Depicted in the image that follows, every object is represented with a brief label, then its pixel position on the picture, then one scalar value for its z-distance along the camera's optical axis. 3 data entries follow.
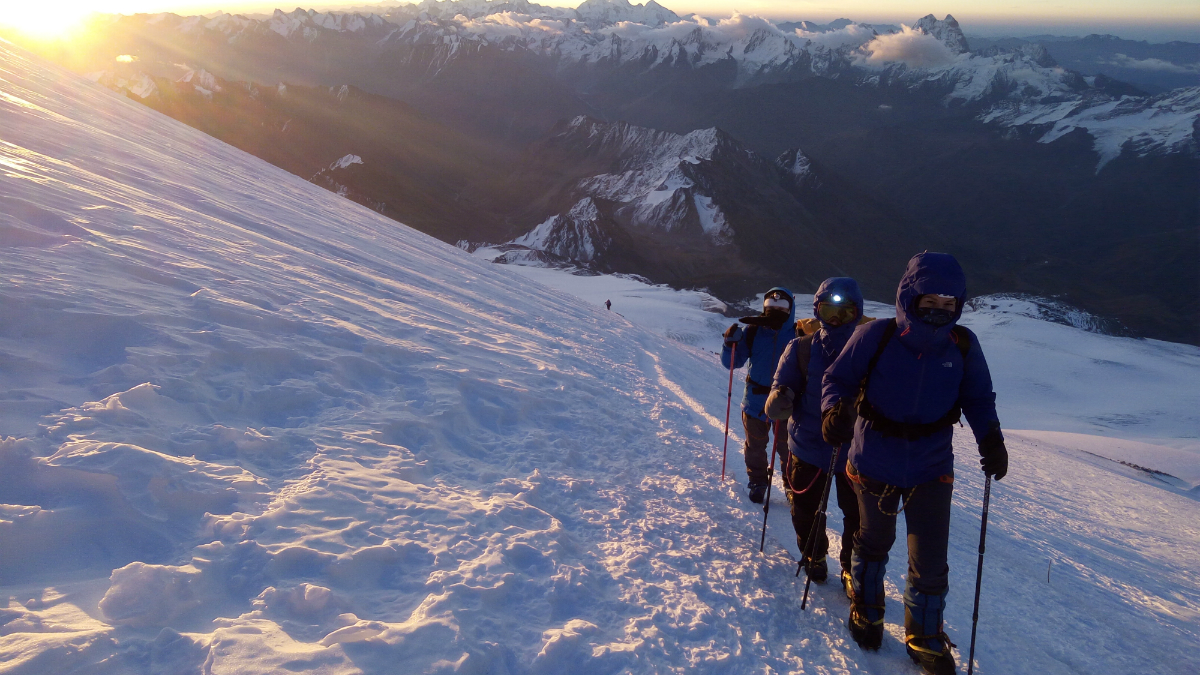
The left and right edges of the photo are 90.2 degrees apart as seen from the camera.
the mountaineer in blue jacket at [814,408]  4.67
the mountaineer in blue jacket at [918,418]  3.73
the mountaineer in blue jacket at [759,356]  6.06
